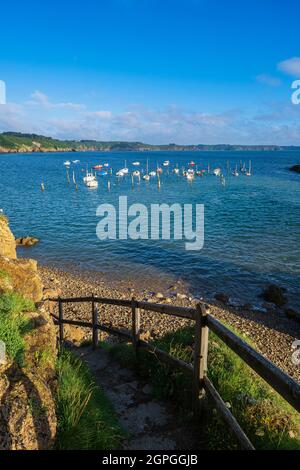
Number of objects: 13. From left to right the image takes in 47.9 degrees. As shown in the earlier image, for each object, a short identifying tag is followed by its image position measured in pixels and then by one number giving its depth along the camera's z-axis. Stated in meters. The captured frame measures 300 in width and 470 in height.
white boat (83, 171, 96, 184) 73.88
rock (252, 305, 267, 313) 17.75
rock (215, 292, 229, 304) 18.94
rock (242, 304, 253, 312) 18.04
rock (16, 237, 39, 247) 31.10
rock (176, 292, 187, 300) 19.23
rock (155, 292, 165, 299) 19.34
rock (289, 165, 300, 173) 104.72
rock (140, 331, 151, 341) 10.98
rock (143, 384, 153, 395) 5.69
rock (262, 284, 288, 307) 18.64
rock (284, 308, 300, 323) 16.92
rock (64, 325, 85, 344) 12.17
